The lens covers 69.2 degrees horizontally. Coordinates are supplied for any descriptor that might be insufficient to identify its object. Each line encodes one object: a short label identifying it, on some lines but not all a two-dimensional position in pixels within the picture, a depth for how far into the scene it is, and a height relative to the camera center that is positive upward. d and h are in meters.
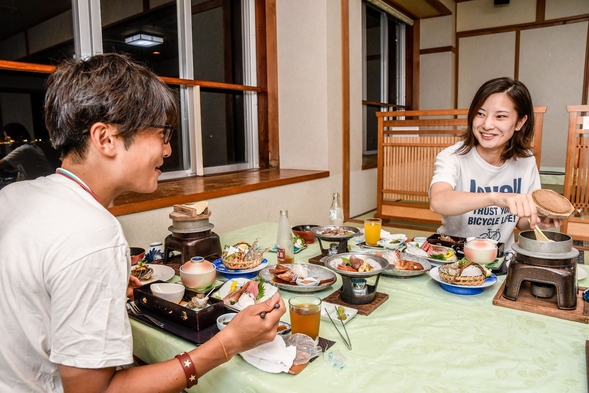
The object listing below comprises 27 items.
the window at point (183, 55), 2.33 +0.61
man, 0.72 -0.18
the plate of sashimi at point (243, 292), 1.20 -0.43
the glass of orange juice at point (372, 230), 1.76 -0.36
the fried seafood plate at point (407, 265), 1.45 -0.42
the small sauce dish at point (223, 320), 1.05 -0.43
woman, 1.84 -0.09
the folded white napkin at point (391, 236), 1.85 -0.41
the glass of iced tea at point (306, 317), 1.00 -0.40
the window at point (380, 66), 4.90 +0.95
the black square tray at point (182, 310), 1.06 -0.42
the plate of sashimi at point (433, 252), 1.54 -0.41
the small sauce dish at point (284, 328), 1.02 -0.45
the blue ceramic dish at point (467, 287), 1.27 -0.44
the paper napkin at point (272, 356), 0.89 -0.45
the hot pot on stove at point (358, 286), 1.19 -0.41
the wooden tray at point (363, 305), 1.17 -0.45
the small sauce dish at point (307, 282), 1.32 -0.43
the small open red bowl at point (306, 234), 1.93 -0.40
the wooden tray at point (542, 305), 1.11 -0.45
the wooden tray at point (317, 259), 1.63 -0.44
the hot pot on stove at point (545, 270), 1.14 -0.36
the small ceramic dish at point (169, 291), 1.20 -0.41
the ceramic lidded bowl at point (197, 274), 1.34 -0.40
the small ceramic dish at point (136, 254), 1.62 -0.42
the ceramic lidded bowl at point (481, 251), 1.47 -0.38
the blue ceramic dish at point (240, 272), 1.49 -0.44
